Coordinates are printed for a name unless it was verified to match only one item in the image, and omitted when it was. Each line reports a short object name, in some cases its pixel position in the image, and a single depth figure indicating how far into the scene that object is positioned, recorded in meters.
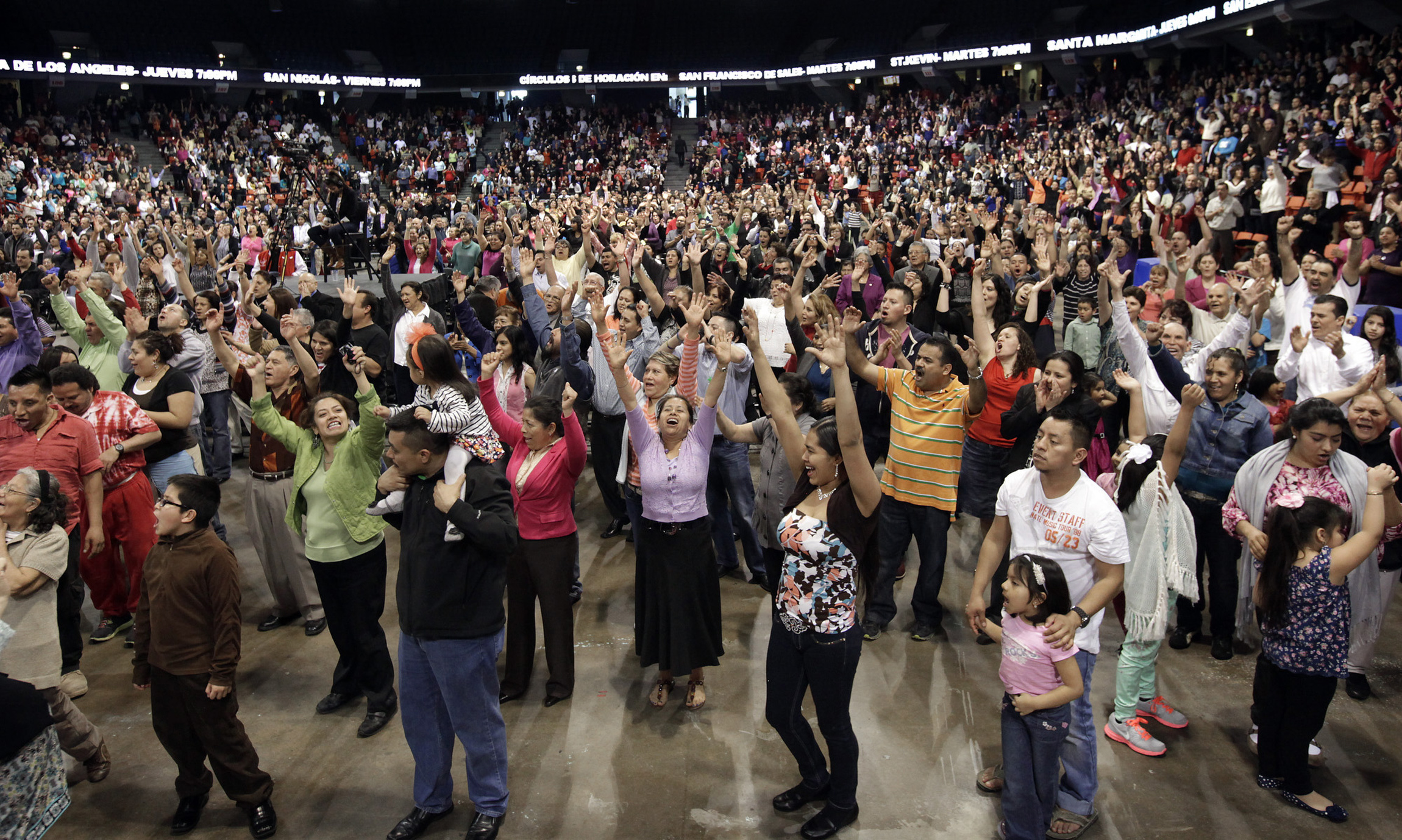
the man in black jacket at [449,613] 3.26
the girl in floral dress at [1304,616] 3.50
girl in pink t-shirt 3.08
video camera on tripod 11.00
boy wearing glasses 3.47
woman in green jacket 4.21
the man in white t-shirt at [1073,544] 3.22
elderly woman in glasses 3.64
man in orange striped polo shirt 4.68
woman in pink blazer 4.26
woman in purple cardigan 4.16
